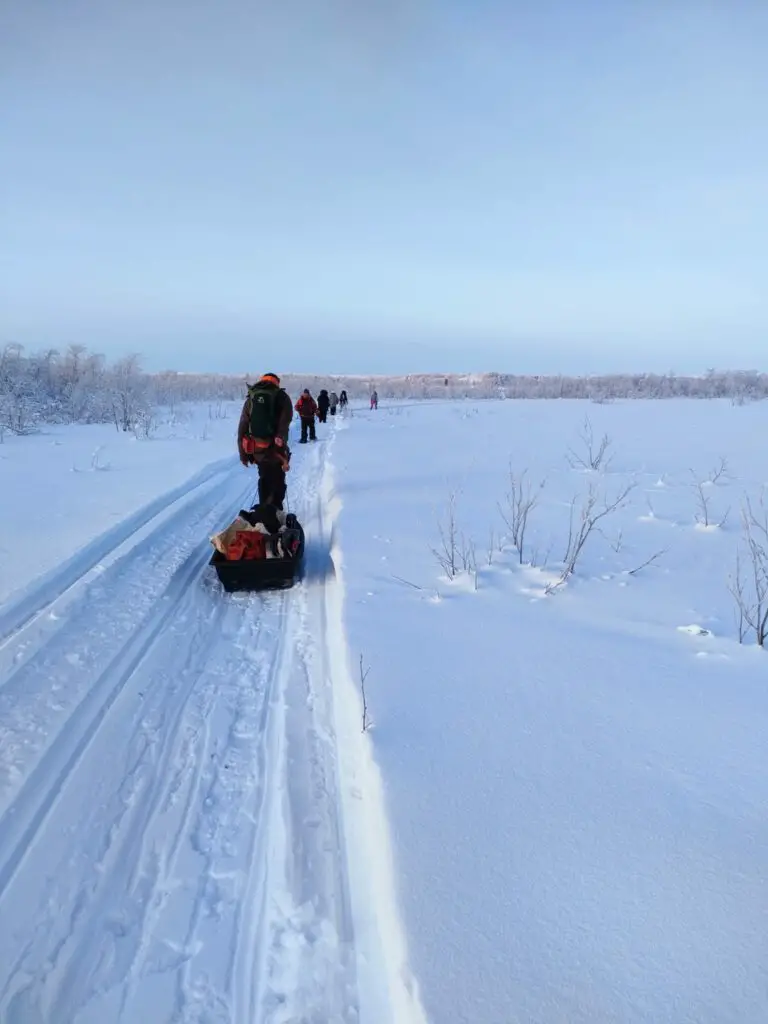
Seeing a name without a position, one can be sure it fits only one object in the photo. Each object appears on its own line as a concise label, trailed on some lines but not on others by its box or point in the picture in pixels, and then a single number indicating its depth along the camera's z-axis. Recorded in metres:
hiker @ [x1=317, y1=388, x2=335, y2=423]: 24.70
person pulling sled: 6.04
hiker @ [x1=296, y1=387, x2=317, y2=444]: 17.16
